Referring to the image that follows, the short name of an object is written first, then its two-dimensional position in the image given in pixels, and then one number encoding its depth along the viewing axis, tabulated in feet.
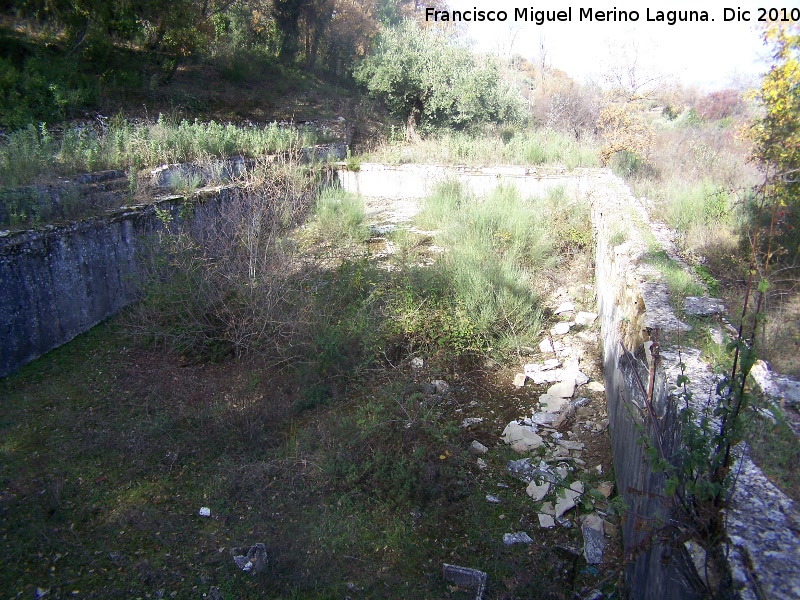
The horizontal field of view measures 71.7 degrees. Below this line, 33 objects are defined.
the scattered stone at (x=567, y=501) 11.23
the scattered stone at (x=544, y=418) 14.43
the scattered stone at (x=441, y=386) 15.74
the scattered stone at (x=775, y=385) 8.13
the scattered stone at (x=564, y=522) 10.93
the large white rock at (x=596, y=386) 15.48
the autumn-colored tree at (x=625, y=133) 35.91
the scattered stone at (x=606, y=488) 11.53
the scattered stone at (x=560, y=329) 18.72
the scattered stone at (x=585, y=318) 19.10
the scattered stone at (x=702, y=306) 11.51
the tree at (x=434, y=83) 48.21
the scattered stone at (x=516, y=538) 10.56
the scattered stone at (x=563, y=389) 15.29
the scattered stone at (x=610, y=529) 10.52
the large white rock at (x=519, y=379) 16.33
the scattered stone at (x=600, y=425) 13.84
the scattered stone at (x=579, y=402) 14.69
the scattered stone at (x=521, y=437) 13.44
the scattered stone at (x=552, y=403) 14.96
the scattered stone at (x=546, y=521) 10.96
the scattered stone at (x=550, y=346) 17.83
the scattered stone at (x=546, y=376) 16.29
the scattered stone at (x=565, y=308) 20.24
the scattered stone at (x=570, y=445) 13.29
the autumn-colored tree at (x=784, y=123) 15.26
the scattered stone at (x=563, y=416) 14.17
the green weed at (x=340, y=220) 28.40
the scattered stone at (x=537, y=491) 11.74
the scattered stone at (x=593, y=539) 9.90
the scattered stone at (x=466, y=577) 9.39
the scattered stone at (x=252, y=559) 9.95
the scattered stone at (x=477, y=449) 13.35
